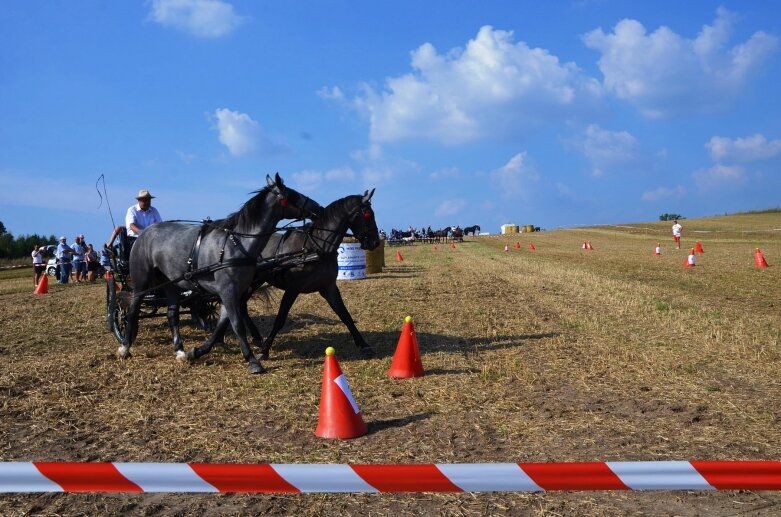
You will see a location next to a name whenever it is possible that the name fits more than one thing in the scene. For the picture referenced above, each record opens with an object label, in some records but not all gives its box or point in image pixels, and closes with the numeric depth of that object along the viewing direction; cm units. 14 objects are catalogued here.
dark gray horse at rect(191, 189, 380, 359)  856
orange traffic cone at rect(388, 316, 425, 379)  723
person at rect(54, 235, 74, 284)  2632
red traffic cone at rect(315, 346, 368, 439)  511
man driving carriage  953
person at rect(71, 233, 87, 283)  2681
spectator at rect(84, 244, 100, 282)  2700
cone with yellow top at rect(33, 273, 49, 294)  2095
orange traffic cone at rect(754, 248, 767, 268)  2252
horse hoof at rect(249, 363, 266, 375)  752
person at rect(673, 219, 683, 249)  3889
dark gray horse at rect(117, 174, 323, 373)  775
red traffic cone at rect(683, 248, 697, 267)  2339
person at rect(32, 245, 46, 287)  2342
